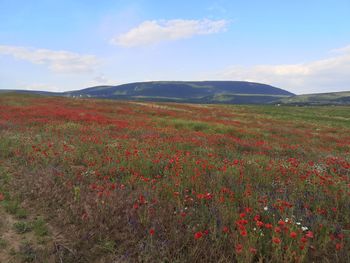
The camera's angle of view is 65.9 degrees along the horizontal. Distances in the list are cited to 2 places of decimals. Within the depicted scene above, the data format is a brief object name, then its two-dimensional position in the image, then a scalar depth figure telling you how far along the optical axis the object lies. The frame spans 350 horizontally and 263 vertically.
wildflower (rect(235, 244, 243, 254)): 3.37
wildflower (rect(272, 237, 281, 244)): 3.25
